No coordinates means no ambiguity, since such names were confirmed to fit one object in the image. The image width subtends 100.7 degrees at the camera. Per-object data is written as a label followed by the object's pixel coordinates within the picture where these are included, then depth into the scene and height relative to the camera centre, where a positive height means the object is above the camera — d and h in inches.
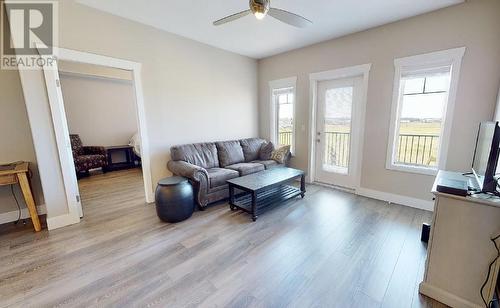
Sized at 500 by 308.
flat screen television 50.6 -11.7
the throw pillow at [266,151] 173.5 -26.5
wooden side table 92.4 -24.9
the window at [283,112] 176.2 +6.3
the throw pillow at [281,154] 166.6 -28.1
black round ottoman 104.9 -40.2
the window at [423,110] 107.4 +3.6
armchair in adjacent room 185.8 -31.1
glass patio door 144.0 -9.6
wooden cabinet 52.6 -35.5
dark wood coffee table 110.1 -40.2
